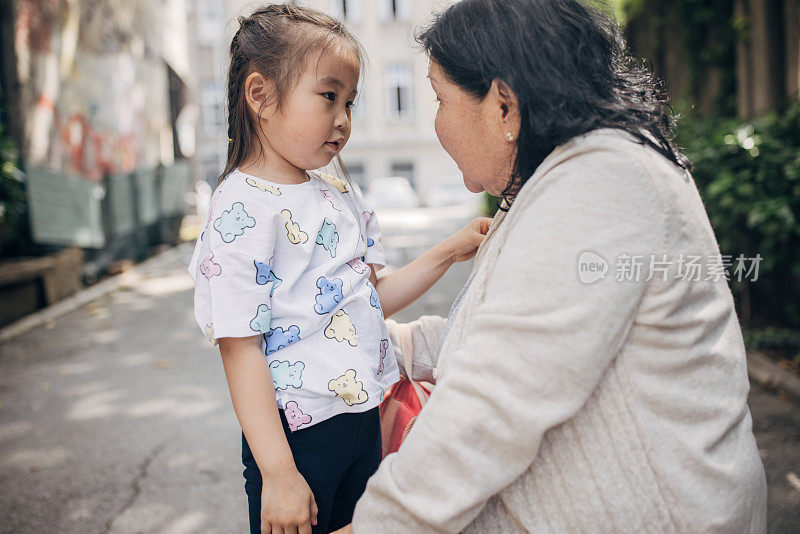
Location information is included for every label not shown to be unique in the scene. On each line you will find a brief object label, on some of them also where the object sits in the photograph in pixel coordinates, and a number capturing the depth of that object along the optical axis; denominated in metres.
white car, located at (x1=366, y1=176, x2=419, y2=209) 24.36
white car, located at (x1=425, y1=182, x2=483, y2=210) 25.25
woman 1.05
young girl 1.36
